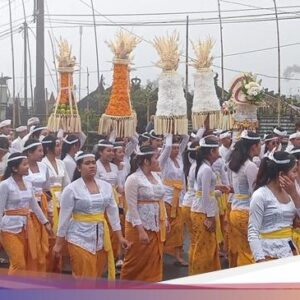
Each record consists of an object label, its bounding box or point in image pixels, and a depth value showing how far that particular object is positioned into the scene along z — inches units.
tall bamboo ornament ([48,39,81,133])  343.9
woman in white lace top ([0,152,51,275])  237.5
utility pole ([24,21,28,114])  826.2
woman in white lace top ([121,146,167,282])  255.3
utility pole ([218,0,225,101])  712.7
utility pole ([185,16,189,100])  529.5
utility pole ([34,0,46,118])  617.3
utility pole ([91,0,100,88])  615.0
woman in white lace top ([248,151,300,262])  183.0
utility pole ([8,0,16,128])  763.2
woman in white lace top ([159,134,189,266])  333.1
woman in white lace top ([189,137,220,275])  276.1
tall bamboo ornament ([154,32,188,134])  325.1
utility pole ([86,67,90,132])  676.1
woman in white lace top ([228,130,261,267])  252.1
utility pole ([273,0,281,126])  669.8
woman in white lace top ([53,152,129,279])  221.8
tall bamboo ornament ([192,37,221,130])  337.7
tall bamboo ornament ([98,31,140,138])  315.3
